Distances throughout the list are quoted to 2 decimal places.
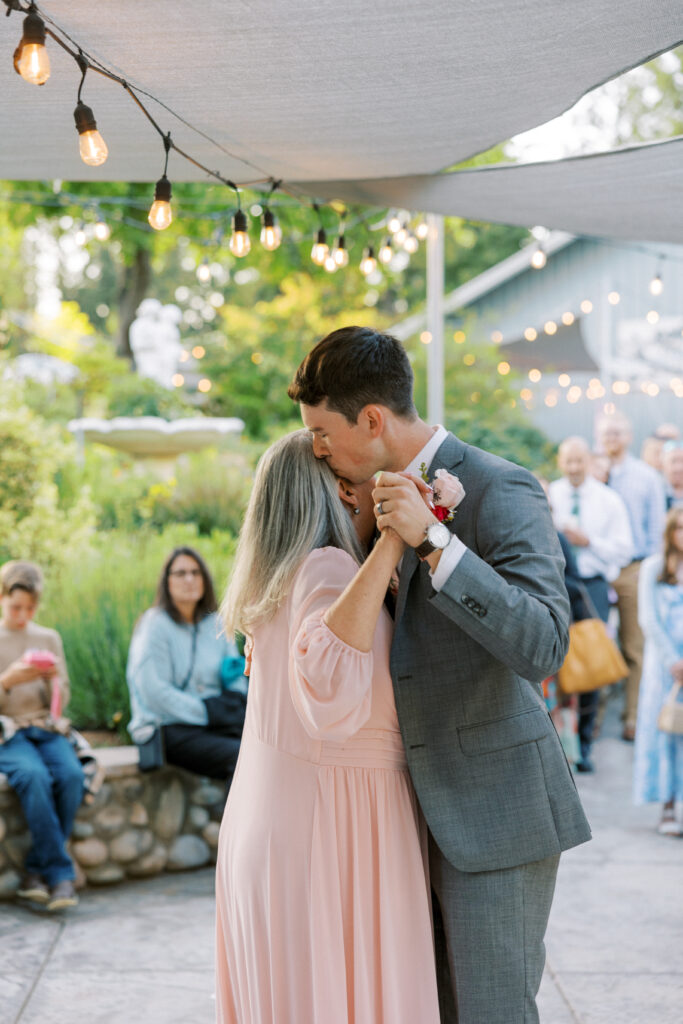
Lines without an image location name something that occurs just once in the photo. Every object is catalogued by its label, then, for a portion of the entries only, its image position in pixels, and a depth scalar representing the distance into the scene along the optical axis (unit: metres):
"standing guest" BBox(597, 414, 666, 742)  8.12
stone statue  16.94
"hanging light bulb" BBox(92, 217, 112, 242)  6.96
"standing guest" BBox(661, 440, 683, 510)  7.83
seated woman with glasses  5.30
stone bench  5.29
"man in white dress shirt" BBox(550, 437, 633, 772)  7.63
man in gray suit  2.34
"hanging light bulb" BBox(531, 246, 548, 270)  6.27
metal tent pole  8.86
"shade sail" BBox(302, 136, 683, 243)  3.61
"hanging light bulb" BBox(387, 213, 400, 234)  6.01
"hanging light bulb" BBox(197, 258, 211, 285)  6.04
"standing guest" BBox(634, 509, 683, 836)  6.03
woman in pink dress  2.35
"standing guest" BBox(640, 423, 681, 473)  9.62
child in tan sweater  4.90
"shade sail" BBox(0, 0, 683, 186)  2.47
